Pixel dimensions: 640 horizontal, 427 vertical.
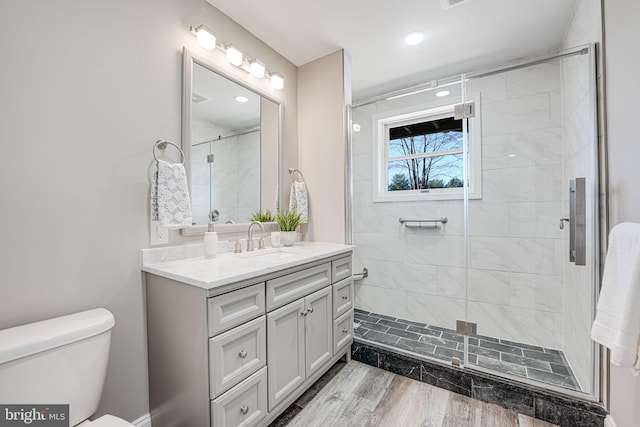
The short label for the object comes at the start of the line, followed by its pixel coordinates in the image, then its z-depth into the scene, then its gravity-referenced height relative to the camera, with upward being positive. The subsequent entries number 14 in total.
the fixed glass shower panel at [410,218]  2.49 -0.05
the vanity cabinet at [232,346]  1.11 -0.63
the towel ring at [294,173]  2.36 +0.36
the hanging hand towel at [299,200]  2.29 +0.12
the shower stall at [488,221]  1.67 -0.07
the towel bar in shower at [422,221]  2.55 -0.09
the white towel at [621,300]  0.83 -0.30
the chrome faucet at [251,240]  1.89 -0.19
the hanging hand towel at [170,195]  1.38 +0.10
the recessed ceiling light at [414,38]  2.02 +1.34
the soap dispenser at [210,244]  1.59 -0.18
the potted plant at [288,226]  2.12 -0.10
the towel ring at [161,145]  1.43 +0.38
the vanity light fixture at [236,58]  1.61 +1.08
